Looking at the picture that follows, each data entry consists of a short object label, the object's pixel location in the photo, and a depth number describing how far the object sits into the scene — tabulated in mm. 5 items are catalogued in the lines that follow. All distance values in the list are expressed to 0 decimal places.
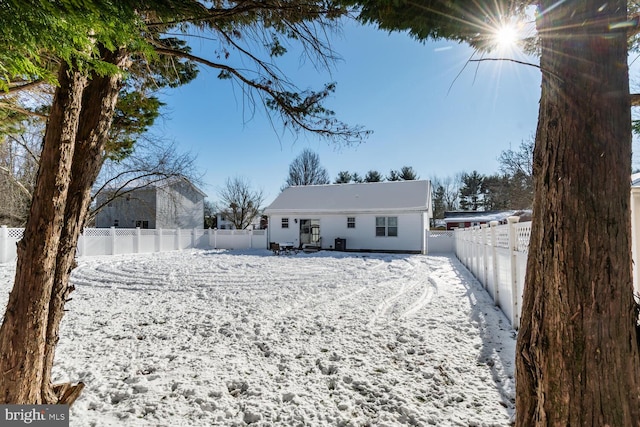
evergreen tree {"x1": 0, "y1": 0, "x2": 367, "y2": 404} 1339
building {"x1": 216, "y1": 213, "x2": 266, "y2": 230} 36384
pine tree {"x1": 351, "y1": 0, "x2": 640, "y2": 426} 1308
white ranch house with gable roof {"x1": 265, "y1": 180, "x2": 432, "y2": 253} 17484
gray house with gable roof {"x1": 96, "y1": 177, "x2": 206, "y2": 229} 23922
